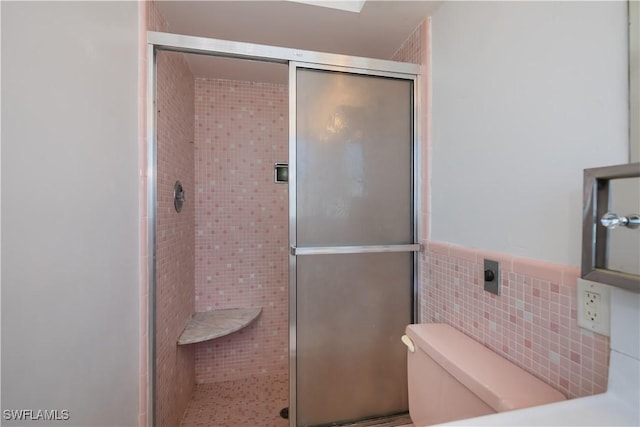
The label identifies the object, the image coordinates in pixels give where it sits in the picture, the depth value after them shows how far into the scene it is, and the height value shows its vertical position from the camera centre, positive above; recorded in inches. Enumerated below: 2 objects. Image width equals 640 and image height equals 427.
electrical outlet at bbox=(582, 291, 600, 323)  24.5 -8.7
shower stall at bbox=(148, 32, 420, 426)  50.1 -3.9
